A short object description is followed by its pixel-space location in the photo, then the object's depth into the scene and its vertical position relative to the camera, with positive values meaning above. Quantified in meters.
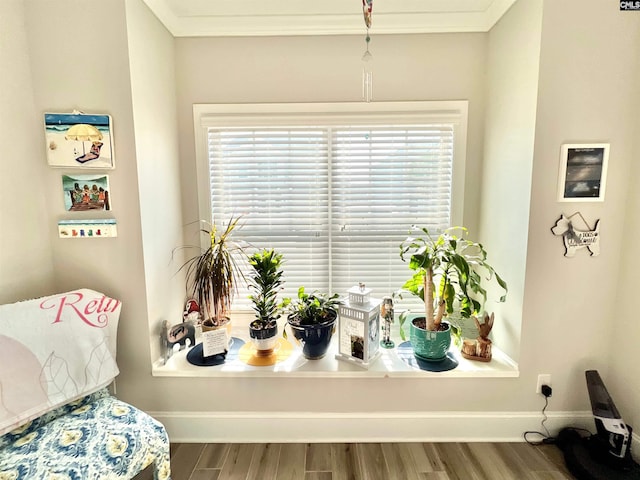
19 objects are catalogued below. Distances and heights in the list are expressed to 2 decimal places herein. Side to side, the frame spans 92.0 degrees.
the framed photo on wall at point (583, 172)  1.58 +0.16
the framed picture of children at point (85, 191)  1.56 +0.07
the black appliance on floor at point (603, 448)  1.48 -1.23
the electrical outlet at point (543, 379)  1.74 -0.99
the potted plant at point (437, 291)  1.69 -0.51
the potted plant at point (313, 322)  1.76 -0.68
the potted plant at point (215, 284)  1.82 -0.48
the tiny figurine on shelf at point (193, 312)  1.96 -0.69
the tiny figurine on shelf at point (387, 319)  1.98 -0.74
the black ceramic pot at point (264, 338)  1.80 -0.79
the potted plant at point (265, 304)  1.77 -0.59
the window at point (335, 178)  2.05 +0.17
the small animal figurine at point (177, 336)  1.80 -0.79
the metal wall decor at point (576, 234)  1.63 -0.16
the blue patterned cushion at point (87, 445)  1.09 -0.91
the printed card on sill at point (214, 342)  1.77 -0.79
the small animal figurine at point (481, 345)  1.82 -0.84
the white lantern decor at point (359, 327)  1.73 -0.70
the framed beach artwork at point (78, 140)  1.51 +0.31
